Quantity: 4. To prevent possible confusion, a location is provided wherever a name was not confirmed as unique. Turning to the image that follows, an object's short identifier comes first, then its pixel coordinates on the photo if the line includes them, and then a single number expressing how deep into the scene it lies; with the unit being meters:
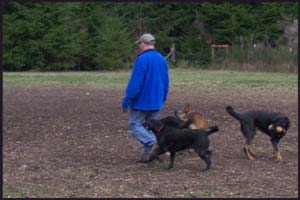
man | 13.19
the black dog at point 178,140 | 12.90
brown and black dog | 13.92
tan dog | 14.79
